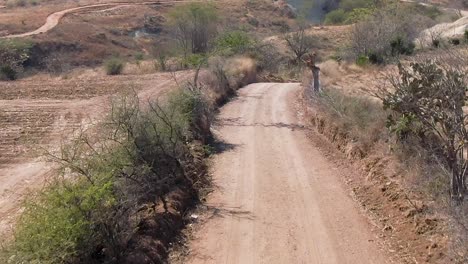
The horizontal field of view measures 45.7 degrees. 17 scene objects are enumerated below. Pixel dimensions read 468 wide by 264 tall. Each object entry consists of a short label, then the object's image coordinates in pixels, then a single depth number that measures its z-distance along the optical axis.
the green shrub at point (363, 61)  34.05
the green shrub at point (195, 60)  21.20
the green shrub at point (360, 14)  45.77
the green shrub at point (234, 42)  35.53
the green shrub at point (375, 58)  34.60
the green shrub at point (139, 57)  42.22
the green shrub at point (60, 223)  7.17
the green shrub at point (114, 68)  33.72
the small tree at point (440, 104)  9.78
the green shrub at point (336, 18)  66.50
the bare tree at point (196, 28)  41.88
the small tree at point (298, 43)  47.22
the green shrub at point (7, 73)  31.17
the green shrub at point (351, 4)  68.34
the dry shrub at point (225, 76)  24.39
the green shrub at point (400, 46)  35.64
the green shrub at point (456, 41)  33.91
